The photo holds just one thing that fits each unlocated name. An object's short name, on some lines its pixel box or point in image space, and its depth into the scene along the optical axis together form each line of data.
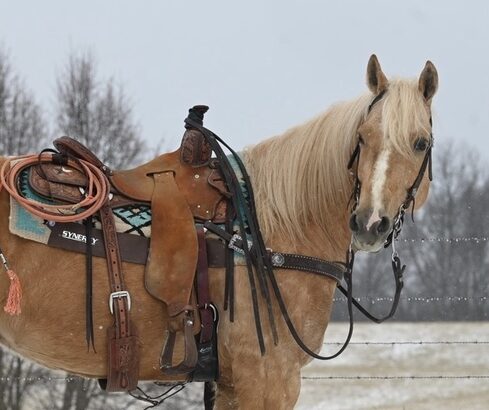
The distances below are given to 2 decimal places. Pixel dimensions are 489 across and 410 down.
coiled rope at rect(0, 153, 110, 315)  6.08
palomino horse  6.20
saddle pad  6.25
